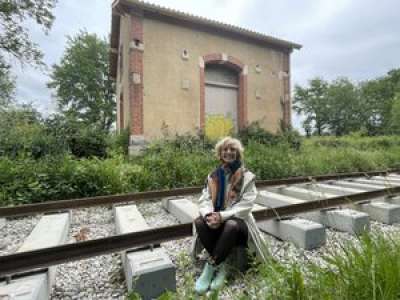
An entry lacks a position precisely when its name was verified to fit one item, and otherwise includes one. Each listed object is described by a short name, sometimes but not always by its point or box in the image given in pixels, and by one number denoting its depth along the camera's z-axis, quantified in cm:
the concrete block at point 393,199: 375
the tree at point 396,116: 2142
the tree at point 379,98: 3406
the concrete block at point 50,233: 216
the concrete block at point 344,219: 272
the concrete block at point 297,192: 417
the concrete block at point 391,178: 571
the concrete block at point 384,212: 311
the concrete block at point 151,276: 158
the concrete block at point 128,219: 258
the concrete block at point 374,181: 529
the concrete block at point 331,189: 434
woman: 189
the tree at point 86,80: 2584
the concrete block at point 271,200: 372
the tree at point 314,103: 3712
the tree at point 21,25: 1002
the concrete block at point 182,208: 313
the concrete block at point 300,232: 237
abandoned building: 882
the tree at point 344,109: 3466
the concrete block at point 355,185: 477
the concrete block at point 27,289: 138
